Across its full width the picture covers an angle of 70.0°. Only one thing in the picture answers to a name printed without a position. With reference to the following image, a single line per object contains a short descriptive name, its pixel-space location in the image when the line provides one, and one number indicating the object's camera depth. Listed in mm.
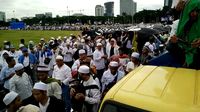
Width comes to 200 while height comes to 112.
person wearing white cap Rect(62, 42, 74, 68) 6608
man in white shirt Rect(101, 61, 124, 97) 3363
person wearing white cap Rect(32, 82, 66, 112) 2245
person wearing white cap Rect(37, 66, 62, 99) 2802
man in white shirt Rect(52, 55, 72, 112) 3718
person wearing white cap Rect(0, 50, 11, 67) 4302
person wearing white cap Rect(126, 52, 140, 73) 3590
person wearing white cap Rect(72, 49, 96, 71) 4018
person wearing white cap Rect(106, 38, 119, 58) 5995
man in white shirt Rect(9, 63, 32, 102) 3319
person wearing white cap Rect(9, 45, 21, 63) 6047
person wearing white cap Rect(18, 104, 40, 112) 2076
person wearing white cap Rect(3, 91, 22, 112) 2137
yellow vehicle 1035
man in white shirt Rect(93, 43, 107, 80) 5342
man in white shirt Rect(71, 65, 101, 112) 2480
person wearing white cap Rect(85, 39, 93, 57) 6455
